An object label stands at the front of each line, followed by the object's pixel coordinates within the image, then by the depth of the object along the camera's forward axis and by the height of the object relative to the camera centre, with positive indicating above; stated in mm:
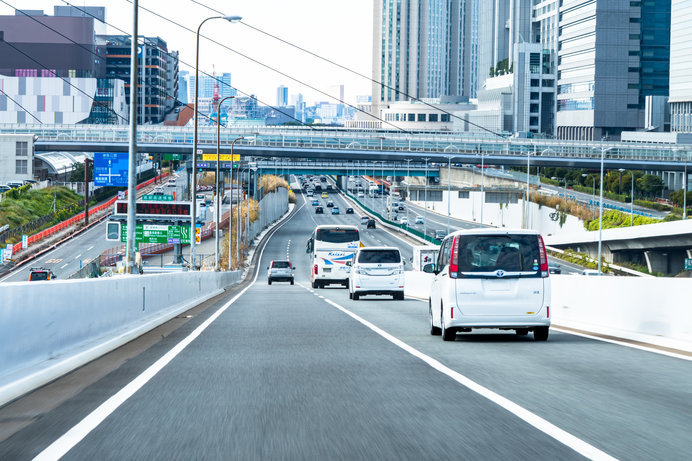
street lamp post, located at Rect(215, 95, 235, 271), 60450 +146
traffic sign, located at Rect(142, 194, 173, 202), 78375 +1511
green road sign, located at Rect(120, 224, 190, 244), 75625 -1334
